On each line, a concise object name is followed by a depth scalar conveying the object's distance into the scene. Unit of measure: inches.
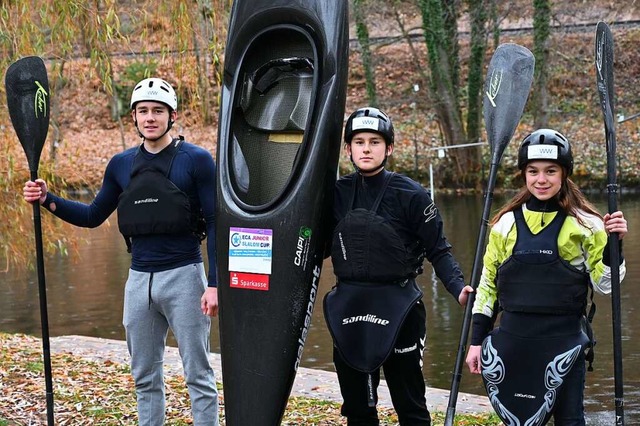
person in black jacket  176.7
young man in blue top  192.7
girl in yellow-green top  165.3
